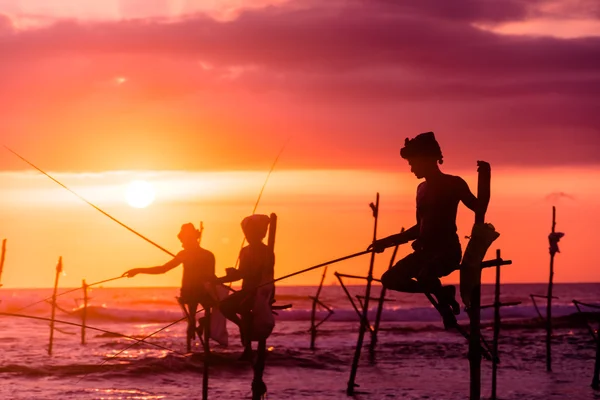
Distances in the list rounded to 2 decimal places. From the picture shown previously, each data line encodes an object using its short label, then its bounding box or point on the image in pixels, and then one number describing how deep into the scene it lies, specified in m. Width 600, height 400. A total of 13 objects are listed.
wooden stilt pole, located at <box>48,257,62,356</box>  35.22
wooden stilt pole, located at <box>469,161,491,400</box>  9.95
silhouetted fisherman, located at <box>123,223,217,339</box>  13.10
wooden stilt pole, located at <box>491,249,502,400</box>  22.22
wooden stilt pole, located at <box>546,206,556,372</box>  27.48
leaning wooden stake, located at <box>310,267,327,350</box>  40.38
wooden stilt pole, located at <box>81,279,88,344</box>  42.83
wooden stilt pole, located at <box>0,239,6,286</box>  20.26
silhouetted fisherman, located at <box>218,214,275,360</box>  11.15
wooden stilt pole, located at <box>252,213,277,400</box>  12.58
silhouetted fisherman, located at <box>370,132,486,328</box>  9.46
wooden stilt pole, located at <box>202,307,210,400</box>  14.63
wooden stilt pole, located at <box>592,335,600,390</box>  24.85
